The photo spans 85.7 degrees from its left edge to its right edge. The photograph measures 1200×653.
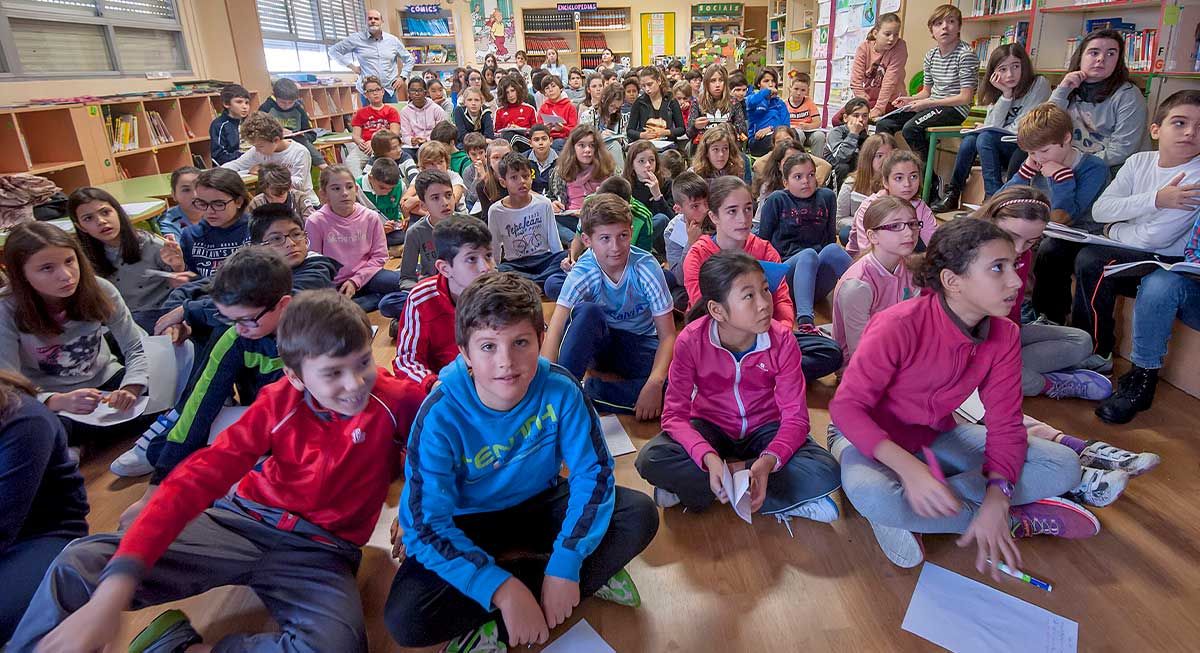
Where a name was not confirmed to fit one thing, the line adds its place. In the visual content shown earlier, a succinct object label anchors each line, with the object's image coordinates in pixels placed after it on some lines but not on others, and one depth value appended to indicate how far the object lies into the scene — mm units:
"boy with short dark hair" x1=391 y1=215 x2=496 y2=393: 1855
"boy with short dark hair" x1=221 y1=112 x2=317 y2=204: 3994
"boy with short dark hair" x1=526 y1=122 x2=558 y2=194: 4359
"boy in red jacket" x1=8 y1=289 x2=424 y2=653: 1044
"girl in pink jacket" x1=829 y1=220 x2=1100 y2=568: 1324
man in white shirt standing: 7855
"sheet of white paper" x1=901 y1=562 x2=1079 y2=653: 1186
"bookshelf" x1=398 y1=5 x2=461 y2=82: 10344
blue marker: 1319
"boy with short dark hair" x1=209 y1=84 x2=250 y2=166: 4773
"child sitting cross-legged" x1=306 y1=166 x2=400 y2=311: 3018
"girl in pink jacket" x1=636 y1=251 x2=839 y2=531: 1496
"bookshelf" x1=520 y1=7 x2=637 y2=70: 10898
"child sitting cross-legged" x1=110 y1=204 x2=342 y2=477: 1537
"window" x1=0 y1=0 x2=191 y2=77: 3986
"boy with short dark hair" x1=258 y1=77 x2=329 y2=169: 5492
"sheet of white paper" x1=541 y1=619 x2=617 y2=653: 1224
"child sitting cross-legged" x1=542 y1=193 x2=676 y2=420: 2047
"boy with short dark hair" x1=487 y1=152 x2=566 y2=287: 3146
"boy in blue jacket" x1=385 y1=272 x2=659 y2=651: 1155
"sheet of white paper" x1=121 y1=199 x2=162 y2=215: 2783
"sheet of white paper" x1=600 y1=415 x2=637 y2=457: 1880
